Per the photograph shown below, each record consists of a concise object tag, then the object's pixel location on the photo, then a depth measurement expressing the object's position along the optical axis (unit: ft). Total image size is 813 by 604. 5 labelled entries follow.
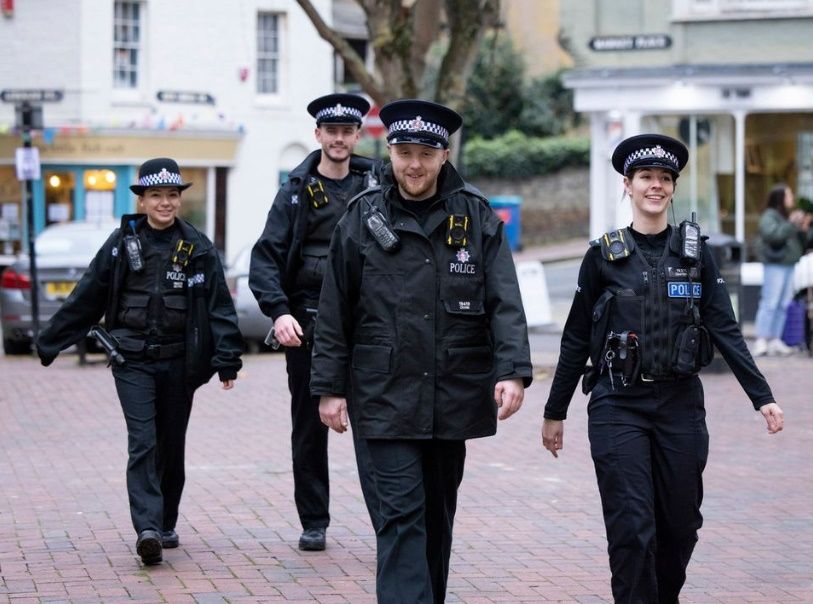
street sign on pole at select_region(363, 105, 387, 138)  86.53
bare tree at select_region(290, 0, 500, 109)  61.98
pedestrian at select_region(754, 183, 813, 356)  57.62
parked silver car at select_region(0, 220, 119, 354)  62.85
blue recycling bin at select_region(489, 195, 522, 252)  129.59
